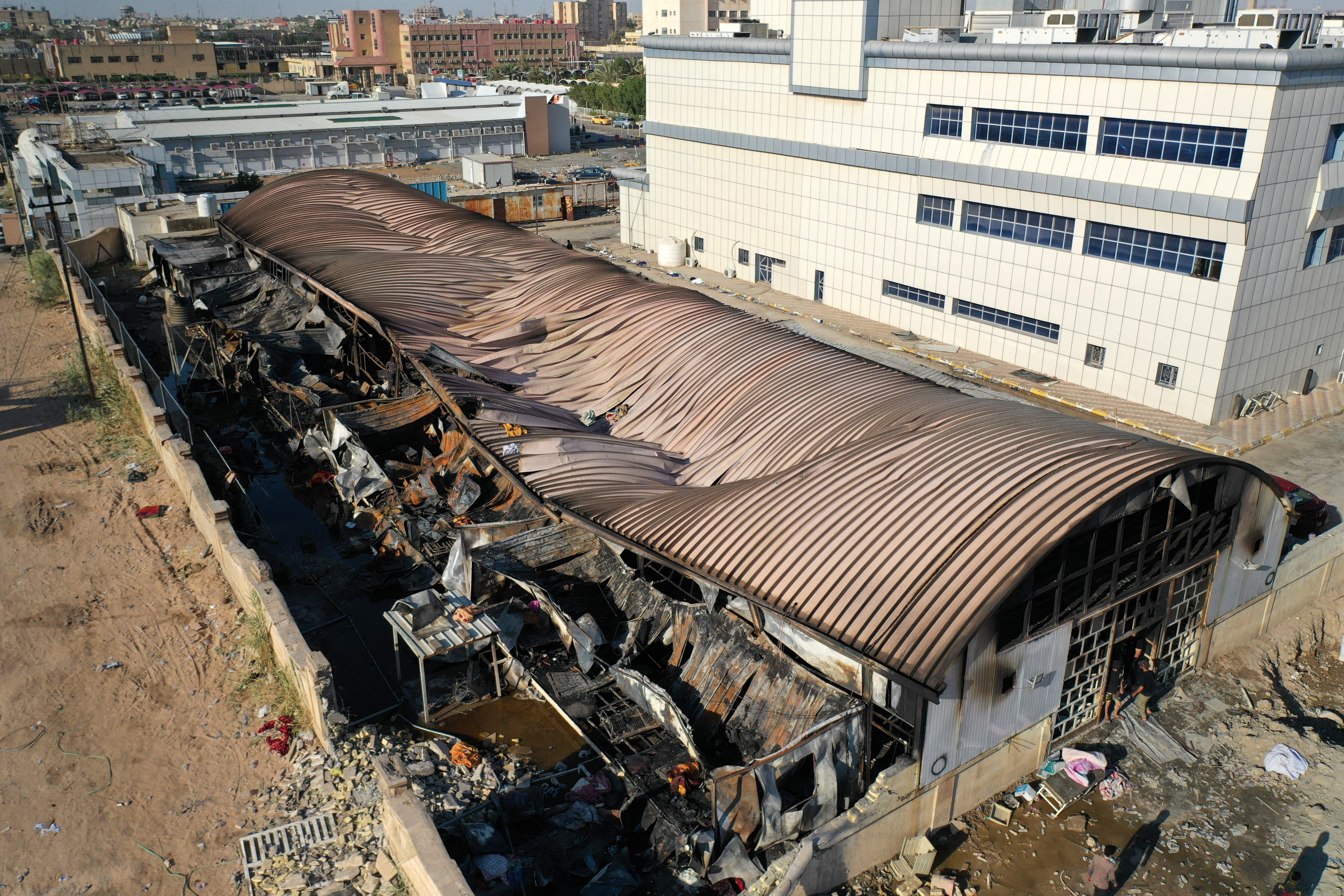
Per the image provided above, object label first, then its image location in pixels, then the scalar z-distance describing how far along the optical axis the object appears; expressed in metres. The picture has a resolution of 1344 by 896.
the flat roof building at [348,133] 66.44
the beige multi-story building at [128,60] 141.62
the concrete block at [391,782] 12.77
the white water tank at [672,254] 45.75
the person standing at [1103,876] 13.21
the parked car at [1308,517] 22.09
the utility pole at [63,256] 29.72
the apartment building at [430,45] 152.38
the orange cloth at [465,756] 15.41
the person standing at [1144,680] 16.92
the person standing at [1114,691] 16.42
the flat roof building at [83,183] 48.41
